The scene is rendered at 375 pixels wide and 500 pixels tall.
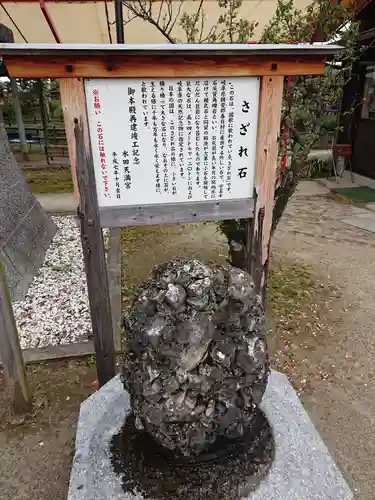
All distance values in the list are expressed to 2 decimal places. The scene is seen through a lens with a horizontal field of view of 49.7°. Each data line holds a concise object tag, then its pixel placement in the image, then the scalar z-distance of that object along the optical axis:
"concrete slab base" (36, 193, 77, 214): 8.26
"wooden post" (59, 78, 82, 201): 2.38
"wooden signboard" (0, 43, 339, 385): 2.36
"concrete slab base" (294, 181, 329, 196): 9.66
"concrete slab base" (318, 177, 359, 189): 10.22
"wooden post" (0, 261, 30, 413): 2.95
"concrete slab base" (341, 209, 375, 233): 7.38
